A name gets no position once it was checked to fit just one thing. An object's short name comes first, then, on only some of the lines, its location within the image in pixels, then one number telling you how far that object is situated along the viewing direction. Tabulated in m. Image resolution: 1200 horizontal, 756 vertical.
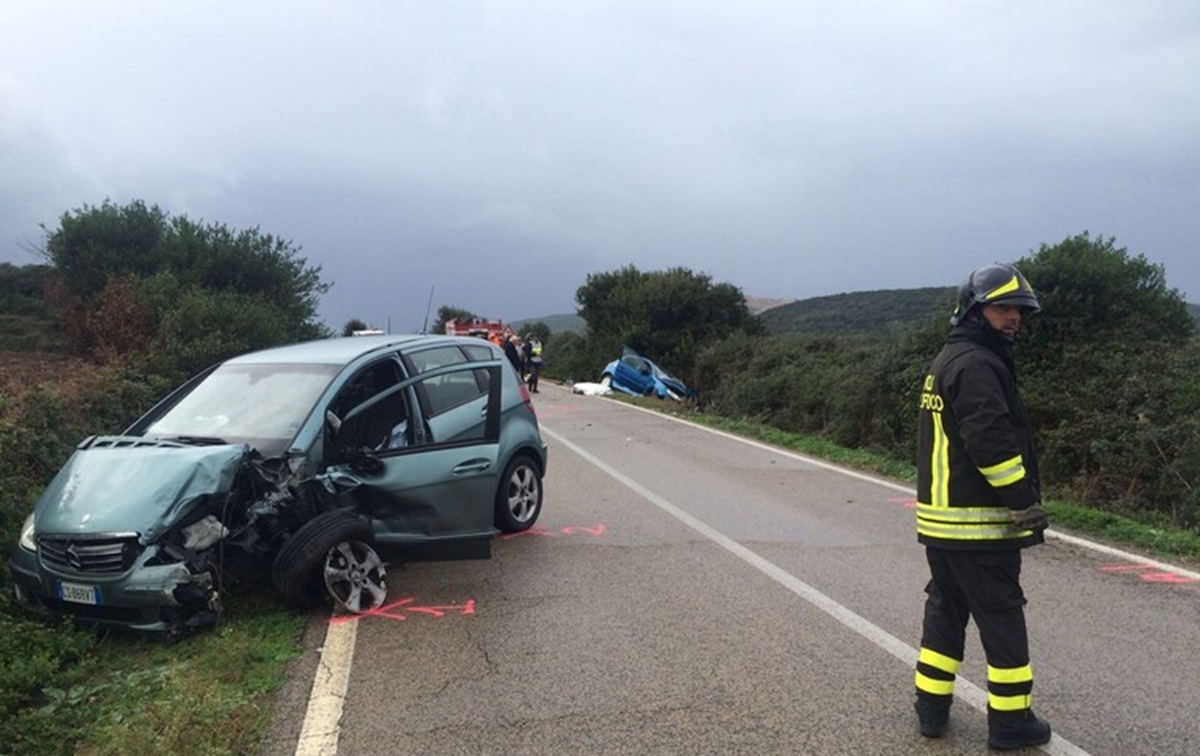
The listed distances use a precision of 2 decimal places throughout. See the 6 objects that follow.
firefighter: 3.72
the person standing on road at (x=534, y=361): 26.09
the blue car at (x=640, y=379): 29.48
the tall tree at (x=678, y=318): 37.57
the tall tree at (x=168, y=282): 16.09
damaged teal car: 5.12
